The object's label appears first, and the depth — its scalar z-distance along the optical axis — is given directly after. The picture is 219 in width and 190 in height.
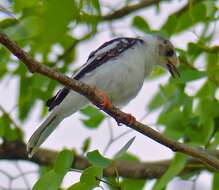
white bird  5.12
